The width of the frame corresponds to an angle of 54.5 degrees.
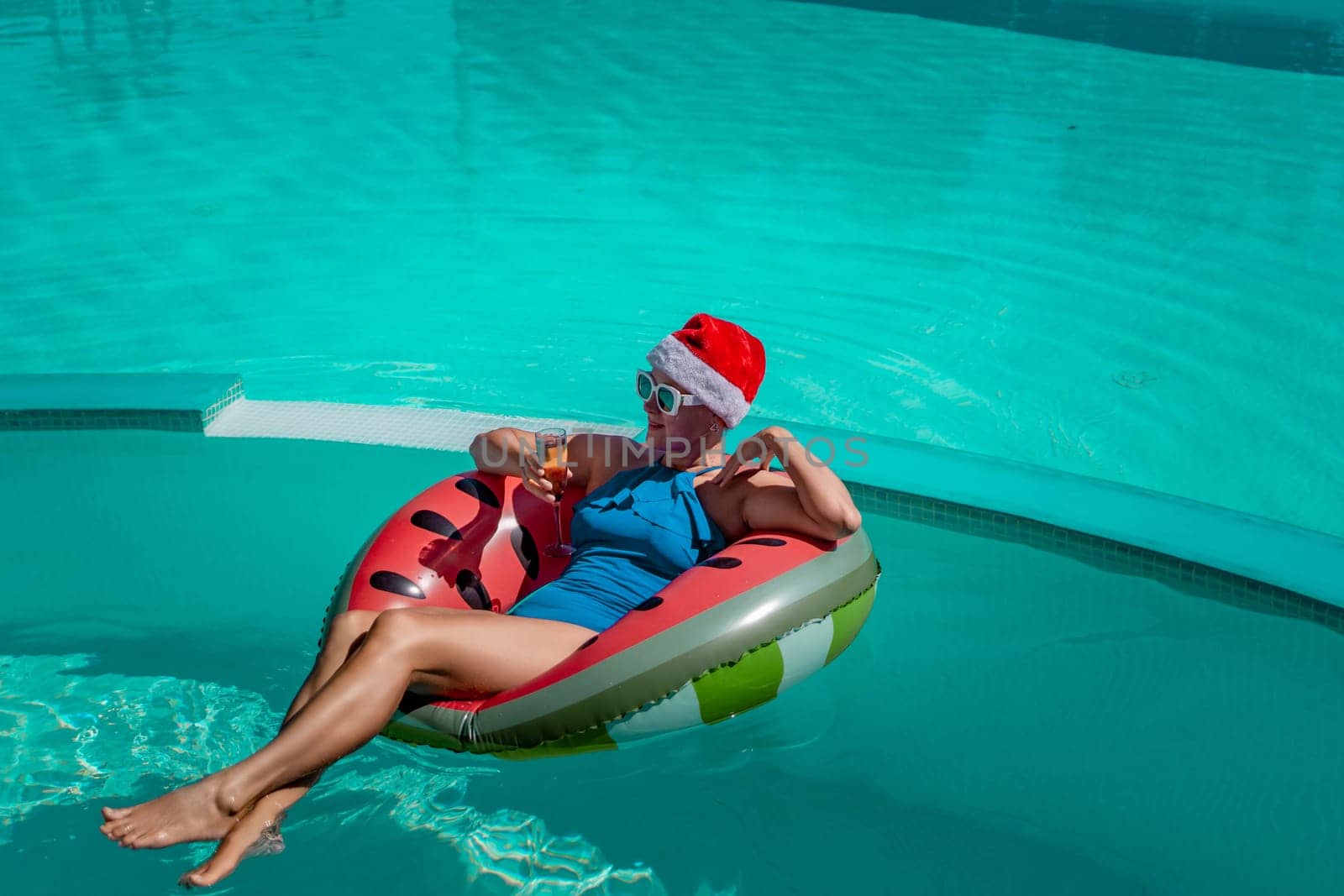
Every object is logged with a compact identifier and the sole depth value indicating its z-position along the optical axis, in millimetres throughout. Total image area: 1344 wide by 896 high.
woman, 2424
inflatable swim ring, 2707
